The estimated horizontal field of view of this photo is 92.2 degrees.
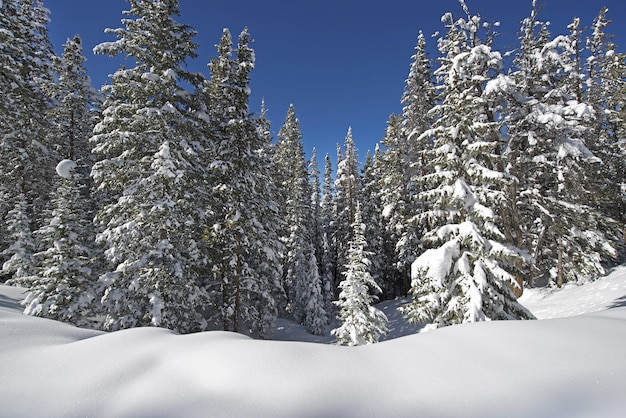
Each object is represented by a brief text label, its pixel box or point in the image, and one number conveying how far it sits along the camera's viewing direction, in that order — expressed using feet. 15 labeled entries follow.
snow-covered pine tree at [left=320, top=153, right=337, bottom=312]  111.92
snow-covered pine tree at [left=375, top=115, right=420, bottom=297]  91.09
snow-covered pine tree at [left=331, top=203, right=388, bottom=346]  49.01
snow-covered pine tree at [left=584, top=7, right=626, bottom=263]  63.67
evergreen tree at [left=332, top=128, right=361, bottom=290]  122.42
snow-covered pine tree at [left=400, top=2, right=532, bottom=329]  30.58
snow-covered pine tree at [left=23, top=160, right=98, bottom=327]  36.32
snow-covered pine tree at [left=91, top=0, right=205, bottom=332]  35.58
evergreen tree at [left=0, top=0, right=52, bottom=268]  49.52
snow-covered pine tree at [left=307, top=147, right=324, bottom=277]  127.95
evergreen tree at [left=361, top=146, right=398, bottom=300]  119.65
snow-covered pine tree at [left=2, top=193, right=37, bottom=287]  56.62
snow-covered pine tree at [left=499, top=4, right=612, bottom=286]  48.65
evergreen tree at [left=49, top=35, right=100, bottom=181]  75.87
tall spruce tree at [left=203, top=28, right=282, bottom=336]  45.47
